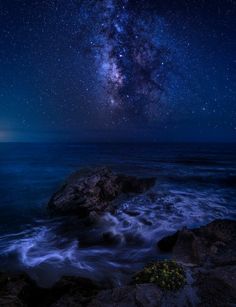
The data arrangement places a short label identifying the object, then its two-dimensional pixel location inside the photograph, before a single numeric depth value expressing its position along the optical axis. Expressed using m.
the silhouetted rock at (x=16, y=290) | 5.91
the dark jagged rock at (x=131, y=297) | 5.53
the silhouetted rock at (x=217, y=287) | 5.78
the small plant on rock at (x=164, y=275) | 6.01
